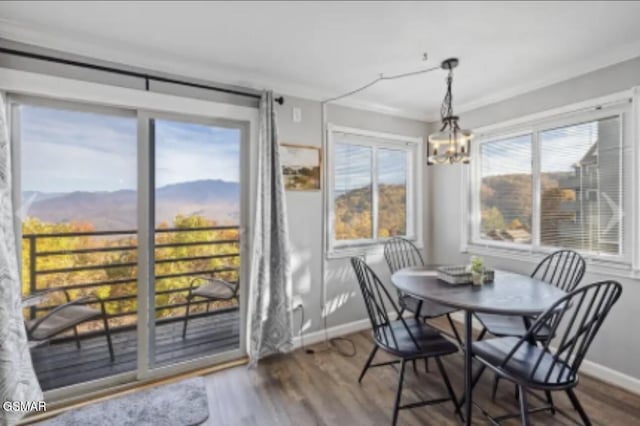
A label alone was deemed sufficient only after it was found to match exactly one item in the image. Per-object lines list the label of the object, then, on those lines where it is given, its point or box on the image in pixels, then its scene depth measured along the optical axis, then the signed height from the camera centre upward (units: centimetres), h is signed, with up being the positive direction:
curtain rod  202 +102
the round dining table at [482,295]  179 -55
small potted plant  227 -45
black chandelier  225 +49
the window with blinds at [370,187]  344 +27
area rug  201 -134
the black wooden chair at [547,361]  160 -87
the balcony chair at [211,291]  274 -71
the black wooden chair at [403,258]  281 -57
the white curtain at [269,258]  270 -42
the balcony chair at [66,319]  220 -79
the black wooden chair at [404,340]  199 -88
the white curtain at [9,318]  176 -62
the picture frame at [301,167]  302 +43
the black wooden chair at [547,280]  224 -61
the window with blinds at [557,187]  251 +21
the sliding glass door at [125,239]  221 -22
